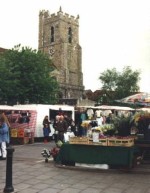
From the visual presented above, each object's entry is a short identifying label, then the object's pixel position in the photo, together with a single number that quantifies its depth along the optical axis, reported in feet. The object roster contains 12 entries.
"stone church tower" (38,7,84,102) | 151.06
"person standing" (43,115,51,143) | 44.72
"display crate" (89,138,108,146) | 21.54
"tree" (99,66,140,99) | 136.16
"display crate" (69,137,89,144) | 22.18
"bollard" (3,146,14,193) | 15.73
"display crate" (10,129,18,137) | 41.40
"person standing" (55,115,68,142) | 34.97
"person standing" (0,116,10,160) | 26.98
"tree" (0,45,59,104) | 74.28
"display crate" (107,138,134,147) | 21.20
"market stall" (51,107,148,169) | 21.33
